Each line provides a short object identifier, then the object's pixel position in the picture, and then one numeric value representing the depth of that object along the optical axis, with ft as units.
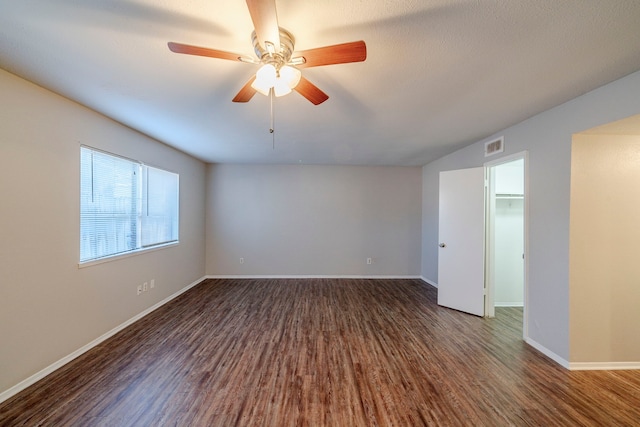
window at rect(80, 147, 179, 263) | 8.27
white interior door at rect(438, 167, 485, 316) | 11.21
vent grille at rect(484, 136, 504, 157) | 9.98
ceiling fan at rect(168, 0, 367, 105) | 3.74
